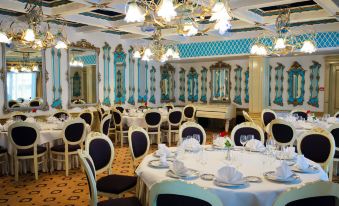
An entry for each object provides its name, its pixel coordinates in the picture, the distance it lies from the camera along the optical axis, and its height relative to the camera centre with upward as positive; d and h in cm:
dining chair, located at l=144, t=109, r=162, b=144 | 736 -63
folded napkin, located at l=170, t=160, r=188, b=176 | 258 -62
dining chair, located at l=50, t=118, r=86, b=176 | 513 -76
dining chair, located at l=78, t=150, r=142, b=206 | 266 -82
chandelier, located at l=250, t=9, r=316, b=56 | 553 +92
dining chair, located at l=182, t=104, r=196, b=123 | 877 -55
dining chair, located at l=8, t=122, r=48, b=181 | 479 -73
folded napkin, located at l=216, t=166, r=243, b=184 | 238 -63
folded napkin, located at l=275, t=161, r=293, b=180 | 245 -63
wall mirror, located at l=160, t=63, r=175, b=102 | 1141 +41
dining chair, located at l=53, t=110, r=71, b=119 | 695 -44
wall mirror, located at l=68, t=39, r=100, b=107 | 820 +56
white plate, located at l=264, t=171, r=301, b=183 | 245 -68
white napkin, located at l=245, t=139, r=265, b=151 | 348 -59
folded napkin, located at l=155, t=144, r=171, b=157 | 325 -60
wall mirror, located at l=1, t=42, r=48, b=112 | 673 +39
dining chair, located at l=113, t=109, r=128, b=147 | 768 -82
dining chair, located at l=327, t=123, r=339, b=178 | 481 -61
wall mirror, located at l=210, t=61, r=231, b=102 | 1087 +41
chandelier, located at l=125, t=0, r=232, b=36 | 289 +82
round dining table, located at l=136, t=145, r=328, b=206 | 226 -70
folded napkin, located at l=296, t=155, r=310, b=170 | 273 -63
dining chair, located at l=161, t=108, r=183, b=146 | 775 -71
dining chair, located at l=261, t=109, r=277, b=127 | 714 -53
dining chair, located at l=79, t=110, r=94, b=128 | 677 -48
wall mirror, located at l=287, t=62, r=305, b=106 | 935 +28
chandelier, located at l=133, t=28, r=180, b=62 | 683 +96
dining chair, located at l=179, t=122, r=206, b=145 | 440 -52
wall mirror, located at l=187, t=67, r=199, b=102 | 1169 +31
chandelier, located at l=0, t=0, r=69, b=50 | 505 +106
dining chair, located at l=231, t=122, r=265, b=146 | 435 -53
